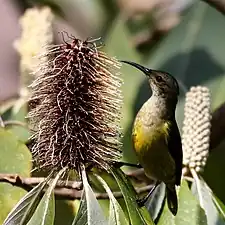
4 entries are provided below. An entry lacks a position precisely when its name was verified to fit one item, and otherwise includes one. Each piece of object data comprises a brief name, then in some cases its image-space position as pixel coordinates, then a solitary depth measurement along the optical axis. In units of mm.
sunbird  3490
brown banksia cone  3432
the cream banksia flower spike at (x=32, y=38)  3696
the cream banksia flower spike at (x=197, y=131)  3569
